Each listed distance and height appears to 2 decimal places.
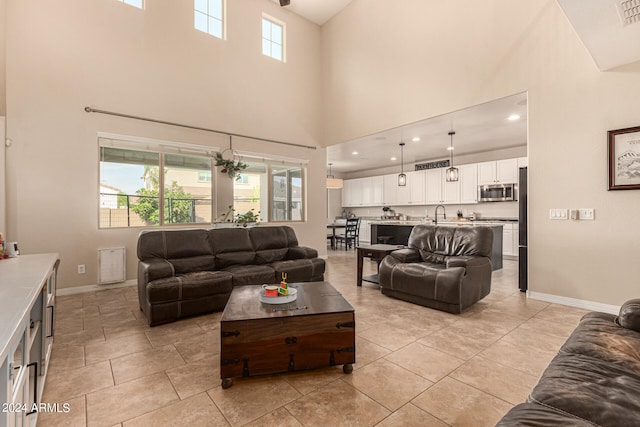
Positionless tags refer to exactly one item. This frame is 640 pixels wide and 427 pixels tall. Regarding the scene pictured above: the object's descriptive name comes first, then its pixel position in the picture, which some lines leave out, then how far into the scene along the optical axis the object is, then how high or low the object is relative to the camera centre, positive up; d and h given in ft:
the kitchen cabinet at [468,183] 24.63 +2.53
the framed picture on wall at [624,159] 10.08 +1.90
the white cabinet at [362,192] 32.58 +2.49
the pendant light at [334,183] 27.99 +2.84
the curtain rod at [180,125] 14.06 +4.86
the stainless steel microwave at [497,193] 22.44 +1.61
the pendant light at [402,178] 22.14 +2.63
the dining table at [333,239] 28.09 -2.43
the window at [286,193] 21.03 +1.42
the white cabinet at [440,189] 26.02 +2.17
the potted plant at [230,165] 17.60 +2.87
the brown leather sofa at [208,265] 9.87 -2.19
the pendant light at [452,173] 19.29 +2.61
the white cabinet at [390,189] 30.69 +2.48
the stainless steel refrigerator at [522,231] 13.48 -0.81
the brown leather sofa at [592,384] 3.22 -2.21
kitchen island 23.56 -1.39
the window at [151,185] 14.78 +1.48
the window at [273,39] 20.33 +12.13
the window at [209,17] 17.26 +11.68
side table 13.53 -1.86
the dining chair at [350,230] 27.30 -1.74
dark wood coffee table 6.25 -2.76
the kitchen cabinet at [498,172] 22.33 +3.22
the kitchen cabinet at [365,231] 32.68 -2.01
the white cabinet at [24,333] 3.11 -1.82
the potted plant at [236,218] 16.79 -0.32
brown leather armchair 10.67 -2.15
